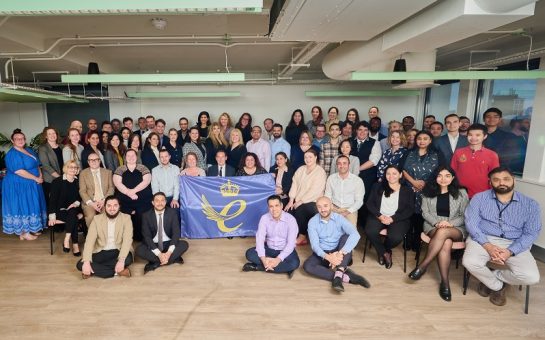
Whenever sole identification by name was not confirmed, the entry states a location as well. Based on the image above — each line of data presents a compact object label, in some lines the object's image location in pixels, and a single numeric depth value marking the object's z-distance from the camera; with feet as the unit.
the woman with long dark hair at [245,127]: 20.25
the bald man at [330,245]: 10.76
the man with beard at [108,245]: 10.96
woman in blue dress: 13.82
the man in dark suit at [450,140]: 13.66
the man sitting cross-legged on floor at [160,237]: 11.69
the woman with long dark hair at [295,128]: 19.67
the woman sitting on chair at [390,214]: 12.04
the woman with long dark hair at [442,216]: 10.70
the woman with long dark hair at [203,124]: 19.41
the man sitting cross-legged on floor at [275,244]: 11.20
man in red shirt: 11.62
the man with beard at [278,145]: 16.97
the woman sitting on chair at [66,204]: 13.05
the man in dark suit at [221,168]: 14.94
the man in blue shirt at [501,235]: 9.41
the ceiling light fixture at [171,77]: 12.94
